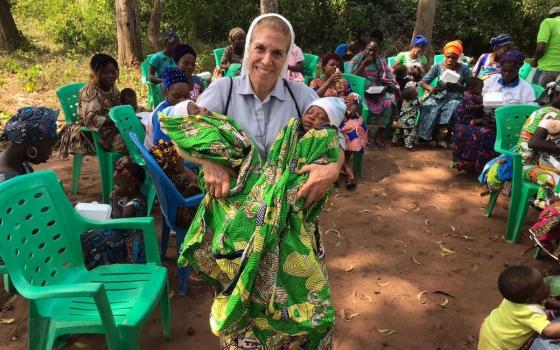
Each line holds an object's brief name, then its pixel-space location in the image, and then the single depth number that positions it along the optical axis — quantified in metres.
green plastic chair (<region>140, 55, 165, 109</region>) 6.52
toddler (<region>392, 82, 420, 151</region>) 6.74
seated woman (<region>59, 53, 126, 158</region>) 4.46
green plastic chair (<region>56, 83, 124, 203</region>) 4.53
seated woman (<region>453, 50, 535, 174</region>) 5.34
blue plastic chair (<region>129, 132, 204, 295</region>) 3.14
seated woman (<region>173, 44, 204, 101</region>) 5.46
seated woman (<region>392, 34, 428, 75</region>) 7.53
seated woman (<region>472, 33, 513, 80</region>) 6.14
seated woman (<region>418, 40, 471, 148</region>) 6.56
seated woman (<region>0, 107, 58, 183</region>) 2.99
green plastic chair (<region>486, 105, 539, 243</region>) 4.09
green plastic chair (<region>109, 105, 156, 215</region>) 4.01
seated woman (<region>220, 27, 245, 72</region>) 6.92
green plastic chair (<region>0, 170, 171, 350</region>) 2.20
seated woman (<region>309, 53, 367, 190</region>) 5.53
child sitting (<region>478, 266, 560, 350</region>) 2.35
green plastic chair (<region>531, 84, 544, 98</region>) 5.80
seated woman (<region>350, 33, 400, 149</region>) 6.54
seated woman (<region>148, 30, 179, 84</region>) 6.46
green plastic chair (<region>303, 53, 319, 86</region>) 7.81
